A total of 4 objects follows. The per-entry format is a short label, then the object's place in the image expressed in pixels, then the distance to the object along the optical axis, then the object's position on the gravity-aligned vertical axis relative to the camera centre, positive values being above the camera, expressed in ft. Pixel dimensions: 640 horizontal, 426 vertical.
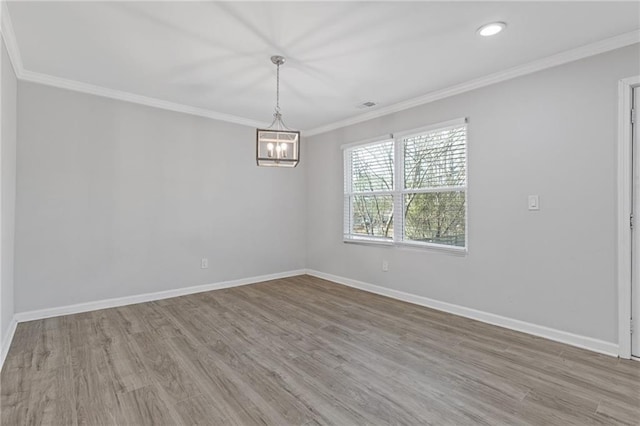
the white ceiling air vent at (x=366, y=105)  13.24 +4.51
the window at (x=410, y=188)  11.64 +0.93
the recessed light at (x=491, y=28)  7.59 +4.48
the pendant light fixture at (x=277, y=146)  9.22 +1.88
